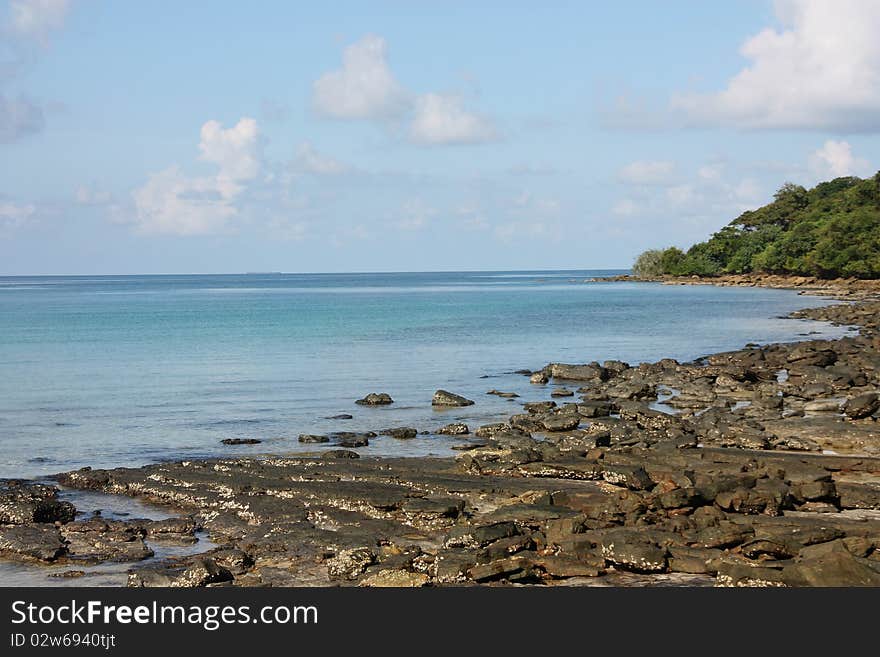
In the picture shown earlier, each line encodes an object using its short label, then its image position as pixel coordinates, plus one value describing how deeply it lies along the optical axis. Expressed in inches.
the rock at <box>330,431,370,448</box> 1037.8
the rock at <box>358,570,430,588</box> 548.1
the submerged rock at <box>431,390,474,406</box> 1334.9
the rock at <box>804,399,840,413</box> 1147.3
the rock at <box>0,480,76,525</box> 713.0
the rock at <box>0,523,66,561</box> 630.5
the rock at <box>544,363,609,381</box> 1622.8
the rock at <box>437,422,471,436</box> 1099.3
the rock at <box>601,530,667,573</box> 565.9
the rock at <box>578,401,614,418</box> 1165.7
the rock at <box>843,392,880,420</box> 1078.4
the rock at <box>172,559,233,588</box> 551.5
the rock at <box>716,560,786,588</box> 518.6
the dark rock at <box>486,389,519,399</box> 1430.9
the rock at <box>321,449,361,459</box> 948.0
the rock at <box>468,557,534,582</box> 553.3
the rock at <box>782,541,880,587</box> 505.7
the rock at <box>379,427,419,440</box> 1091.9
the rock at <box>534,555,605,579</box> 562.9
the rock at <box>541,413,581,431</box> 1089.8
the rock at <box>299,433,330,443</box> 1045.8
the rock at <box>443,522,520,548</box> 612.7
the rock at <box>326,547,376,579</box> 573.9
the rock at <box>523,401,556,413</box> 1250.0
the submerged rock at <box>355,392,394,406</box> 1369.3
